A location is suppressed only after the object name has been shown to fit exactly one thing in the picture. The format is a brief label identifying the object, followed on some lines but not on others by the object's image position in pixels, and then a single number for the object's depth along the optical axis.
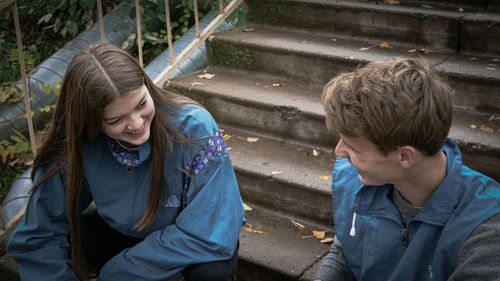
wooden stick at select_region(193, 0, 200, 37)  4.19
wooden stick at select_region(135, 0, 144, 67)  3.83
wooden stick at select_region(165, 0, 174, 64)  3.97
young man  1.75
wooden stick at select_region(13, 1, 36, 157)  3.07
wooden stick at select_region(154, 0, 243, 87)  4.09
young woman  2.37
